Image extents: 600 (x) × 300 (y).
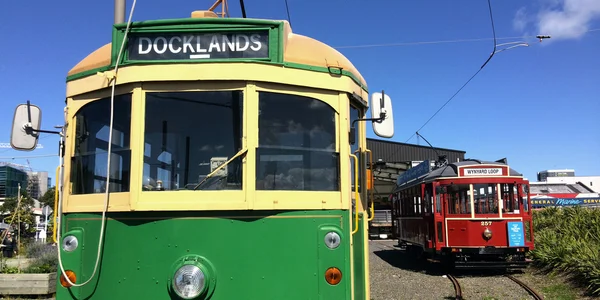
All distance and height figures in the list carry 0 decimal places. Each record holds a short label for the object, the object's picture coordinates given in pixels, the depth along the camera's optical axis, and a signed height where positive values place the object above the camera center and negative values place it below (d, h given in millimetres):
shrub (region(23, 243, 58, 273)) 9023 -971
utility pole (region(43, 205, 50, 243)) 17250 -8
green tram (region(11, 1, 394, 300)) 3275 +295
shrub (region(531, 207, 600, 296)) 9719 -955
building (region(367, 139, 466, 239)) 29156 +3369
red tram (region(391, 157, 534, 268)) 11734 -220
